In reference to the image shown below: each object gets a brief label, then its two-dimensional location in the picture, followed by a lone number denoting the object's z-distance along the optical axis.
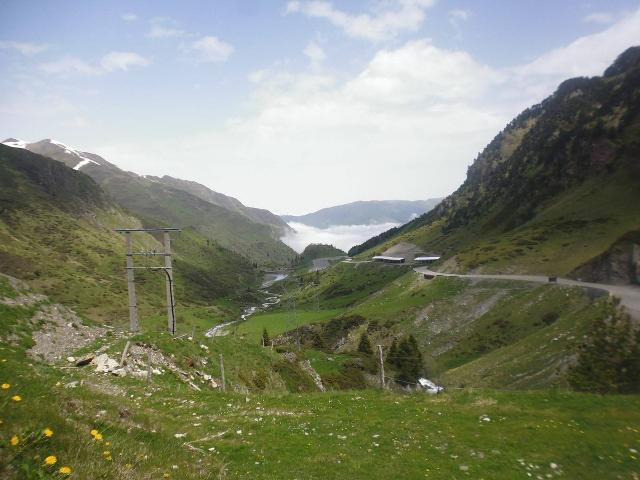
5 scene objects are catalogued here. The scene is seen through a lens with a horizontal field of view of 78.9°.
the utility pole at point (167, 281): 37.75
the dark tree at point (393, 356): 88.66
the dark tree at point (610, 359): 39.06
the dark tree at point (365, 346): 107.83
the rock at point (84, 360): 27.67
